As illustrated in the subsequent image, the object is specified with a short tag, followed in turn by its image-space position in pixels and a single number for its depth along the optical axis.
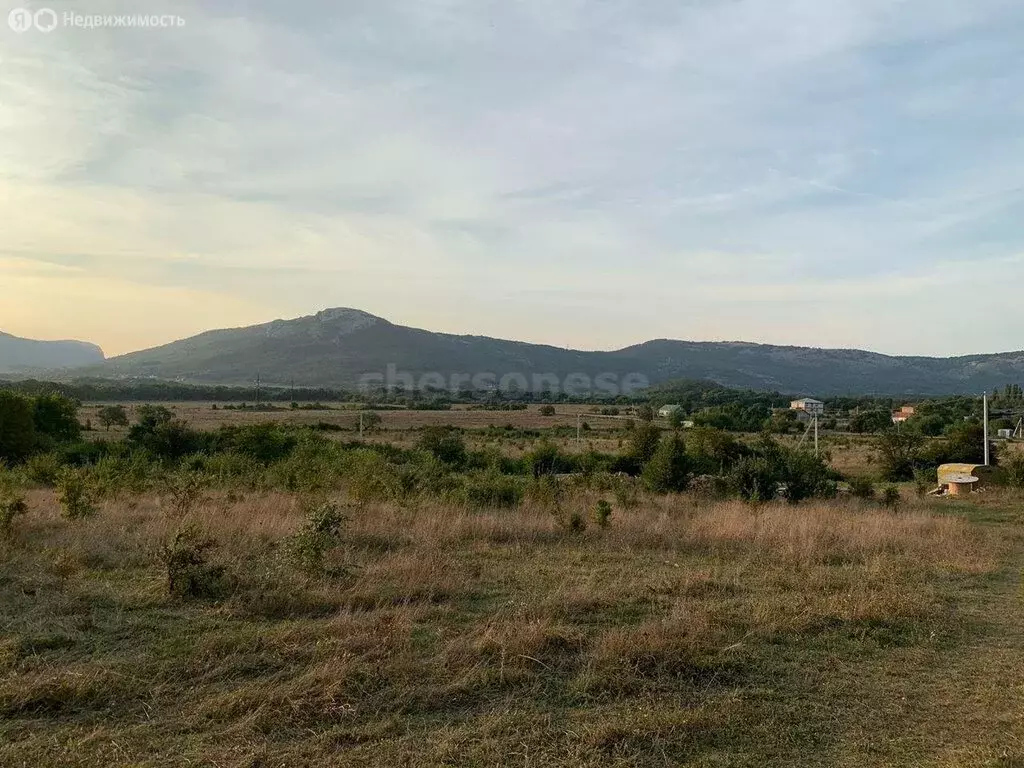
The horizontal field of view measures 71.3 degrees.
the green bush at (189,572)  7.03
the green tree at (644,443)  26.75
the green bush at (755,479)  17.88
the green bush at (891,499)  17.41
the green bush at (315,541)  7.80
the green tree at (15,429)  23.47
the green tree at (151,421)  31.10
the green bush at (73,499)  11.20
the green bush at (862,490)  19.69
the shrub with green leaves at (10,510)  9.37
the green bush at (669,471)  19.38
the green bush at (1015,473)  20.91
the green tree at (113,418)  50.59
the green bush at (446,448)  26.97
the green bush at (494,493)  14.52
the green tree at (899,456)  28.92
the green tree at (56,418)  28.53
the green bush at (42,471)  17.27
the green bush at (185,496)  11.40
